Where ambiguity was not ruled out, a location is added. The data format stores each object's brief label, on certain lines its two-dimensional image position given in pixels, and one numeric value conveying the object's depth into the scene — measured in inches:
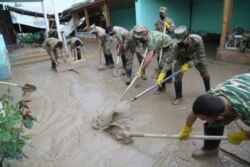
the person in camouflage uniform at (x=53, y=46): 248.2
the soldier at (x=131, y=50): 181.2
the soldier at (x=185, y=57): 127.2
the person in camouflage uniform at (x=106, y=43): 245.6
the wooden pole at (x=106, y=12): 395.1
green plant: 75.4
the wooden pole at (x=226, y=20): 219.0
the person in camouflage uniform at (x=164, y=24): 212.2
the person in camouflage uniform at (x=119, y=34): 216.2
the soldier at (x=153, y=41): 146.5
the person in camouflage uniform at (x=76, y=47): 267.0
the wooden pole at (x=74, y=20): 559.5
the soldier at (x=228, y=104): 61.6
